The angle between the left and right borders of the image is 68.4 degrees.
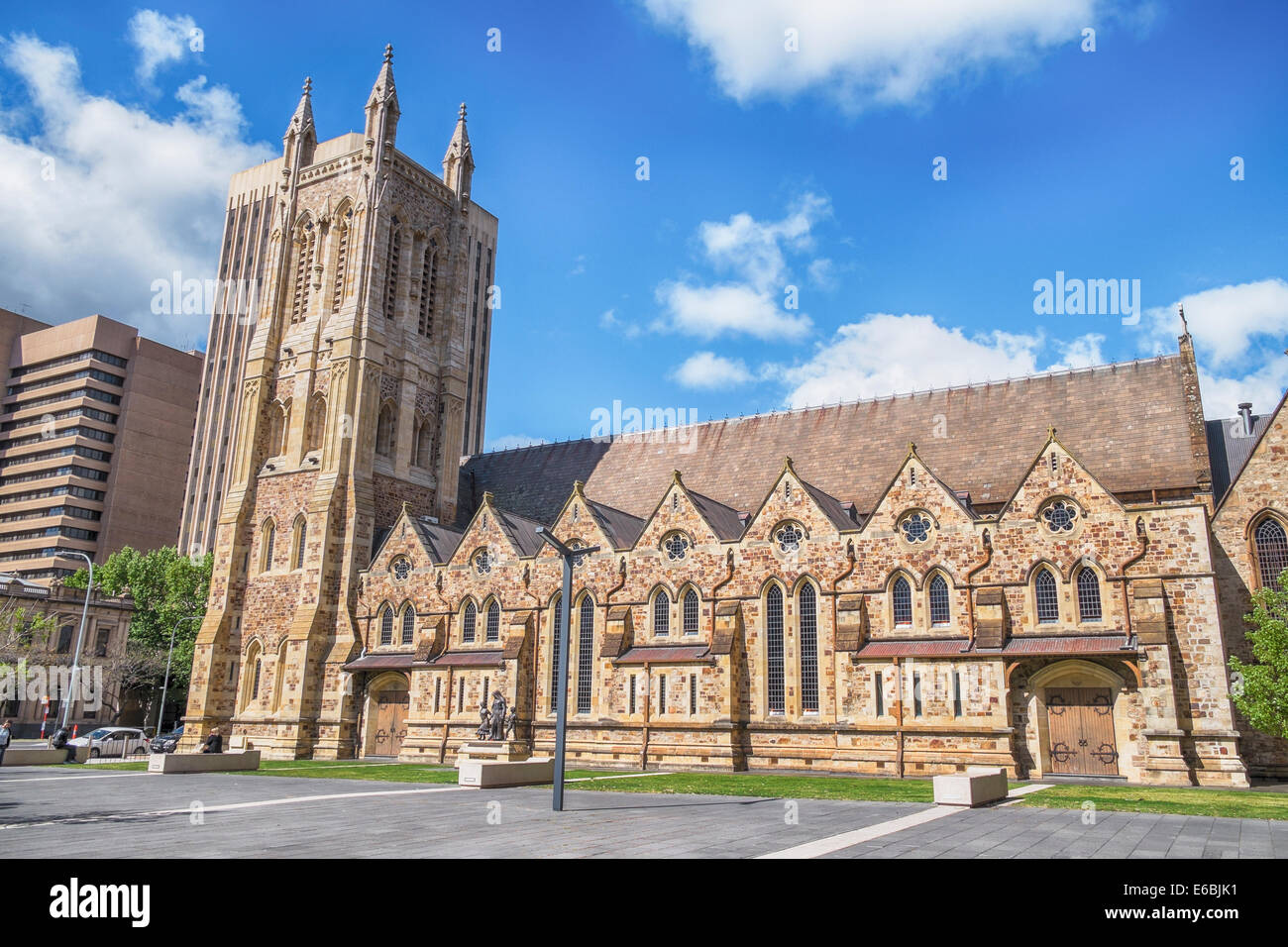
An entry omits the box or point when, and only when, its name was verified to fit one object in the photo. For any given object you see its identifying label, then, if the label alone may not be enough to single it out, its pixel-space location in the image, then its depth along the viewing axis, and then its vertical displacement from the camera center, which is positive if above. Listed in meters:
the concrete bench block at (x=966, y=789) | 19.33 -1.70
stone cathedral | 30.84 +5.50
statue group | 36.38 -0.88
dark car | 47.09 -2.39
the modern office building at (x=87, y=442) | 100.50 +27.23
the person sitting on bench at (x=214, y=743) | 39.97 -1.95
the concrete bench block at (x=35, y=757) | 36.00 -2.38
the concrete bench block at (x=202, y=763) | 29.42 -2.12
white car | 44.41 -2.20
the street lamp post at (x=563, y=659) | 19.97 +0.86
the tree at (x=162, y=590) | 68.00 +7.50
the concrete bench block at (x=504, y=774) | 24.22 -1.91
